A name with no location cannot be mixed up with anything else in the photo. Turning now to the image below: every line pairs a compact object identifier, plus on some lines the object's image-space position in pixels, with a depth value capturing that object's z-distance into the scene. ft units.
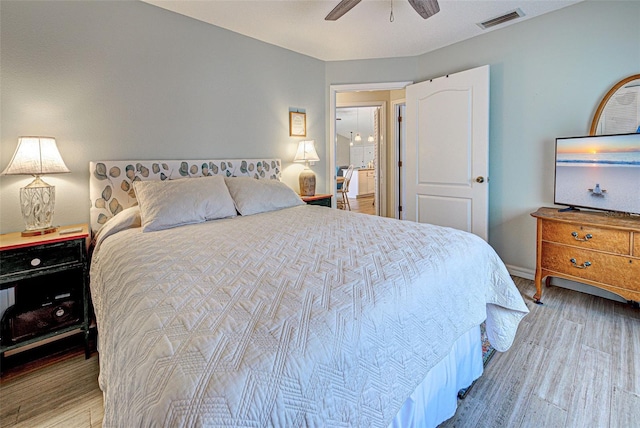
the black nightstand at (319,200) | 11.57
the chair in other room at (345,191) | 23.53
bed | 2.30
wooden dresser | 7.06
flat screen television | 7.29
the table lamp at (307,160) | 11.85
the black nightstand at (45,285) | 5.82
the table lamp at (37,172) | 6.12
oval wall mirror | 7.87
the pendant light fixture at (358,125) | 30.05
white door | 10.68
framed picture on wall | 12.09
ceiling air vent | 9.33
